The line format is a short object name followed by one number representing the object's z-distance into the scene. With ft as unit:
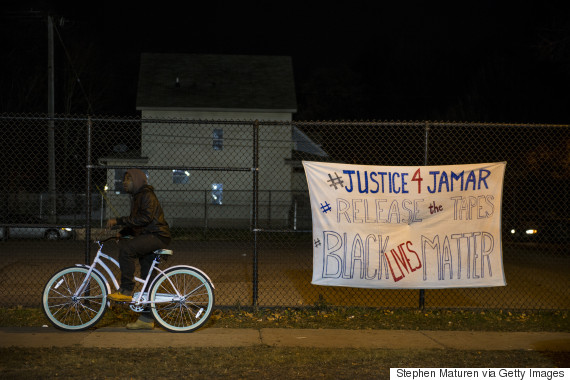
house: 92.84
